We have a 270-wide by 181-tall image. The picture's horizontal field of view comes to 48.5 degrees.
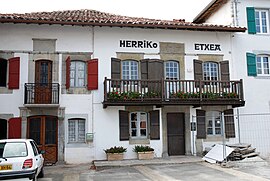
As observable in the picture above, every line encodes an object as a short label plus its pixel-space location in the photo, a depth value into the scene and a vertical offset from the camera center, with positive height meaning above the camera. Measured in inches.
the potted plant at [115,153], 559.8 -66.0
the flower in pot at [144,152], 569.0 -66.1
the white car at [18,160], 317.4 -44.3
